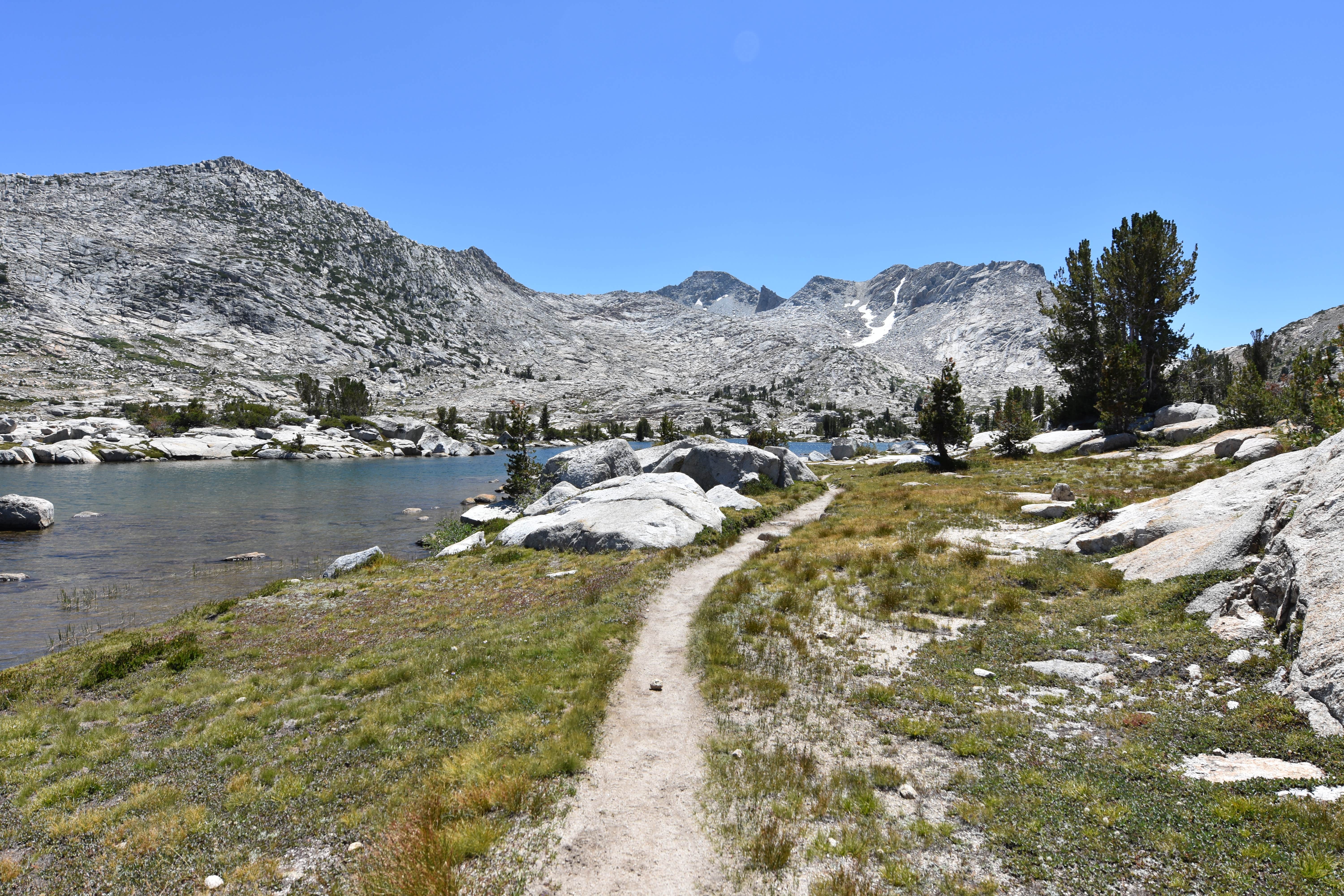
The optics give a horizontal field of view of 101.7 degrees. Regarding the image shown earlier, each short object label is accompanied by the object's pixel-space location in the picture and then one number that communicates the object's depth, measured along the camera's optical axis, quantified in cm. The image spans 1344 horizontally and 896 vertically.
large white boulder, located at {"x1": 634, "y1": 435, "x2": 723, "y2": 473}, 4959
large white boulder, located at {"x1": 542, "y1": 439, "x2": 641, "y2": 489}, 4609
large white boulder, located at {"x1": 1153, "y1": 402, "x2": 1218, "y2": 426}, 5322
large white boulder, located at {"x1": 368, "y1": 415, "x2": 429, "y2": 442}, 15238
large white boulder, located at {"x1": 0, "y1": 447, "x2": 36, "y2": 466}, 8281
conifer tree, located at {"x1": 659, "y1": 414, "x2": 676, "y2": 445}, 8162
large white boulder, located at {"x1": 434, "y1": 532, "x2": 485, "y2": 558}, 3266
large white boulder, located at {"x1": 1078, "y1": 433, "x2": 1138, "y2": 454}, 5062
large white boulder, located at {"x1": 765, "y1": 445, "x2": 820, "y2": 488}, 5106
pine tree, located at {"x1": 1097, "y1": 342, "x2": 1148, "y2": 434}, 5244
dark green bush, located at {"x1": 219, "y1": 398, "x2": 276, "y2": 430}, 13138
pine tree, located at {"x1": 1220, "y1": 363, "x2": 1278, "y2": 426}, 4119
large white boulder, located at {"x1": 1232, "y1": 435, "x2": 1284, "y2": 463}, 2884
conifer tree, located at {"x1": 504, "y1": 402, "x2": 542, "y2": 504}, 5156
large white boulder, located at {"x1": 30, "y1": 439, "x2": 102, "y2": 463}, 8662
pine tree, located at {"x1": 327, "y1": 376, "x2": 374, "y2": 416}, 17450
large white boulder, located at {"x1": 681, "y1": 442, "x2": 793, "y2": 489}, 4838
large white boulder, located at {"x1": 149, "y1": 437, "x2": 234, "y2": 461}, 10006
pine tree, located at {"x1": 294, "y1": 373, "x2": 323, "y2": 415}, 16550
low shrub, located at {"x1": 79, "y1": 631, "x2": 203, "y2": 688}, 1593
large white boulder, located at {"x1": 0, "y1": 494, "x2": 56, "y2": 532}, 3906
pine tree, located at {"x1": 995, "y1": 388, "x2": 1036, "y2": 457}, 5831
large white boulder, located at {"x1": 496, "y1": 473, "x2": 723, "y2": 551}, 2864
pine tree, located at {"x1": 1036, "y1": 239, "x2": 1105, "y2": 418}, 6806
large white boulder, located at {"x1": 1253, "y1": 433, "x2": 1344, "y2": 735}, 834
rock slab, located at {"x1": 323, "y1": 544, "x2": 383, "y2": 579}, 2927
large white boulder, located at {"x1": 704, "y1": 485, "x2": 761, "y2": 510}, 3744
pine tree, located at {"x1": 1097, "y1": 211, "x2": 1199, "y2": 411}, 6097
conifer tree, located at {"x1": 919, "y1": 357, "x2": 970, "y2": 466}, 5350
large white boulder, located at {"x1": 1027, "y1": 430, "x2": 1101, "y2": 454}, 5649
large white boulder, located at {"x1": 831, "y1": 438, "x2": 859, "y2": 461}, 10631
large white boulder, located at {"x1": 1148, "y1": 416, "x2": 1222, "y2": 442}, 4862
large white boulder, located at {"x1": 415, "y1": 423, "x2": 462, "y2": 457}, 14462
